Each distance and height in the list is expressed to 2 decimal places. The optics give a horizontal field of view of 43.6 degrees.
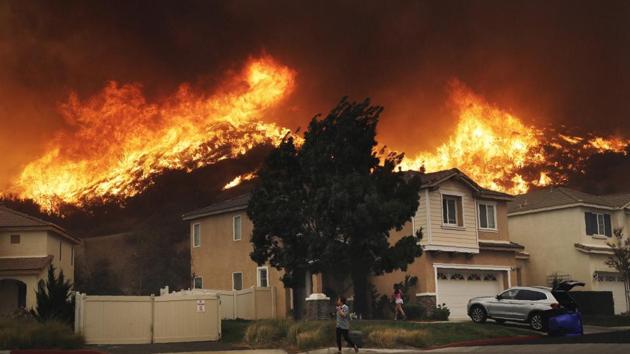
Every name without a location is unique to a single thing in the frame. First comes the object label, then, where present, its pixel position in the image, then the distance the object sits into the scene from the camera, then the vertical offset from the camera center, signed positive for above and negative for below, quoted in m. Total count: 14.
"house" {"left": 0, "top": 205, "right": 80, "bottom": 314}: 43.91 +3.52
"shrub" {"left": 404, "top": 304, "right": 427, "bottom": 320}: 36.91 -0.58
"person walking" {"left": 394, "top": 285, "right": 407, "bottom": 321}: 35.38 -0.14
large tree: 30.78 +3.86
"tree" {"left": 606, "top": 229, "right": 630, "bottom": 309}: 46.12 +2.13
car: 30.28 -0.36
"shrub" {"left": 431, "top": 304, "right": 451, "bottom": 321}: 36.84 -0.72
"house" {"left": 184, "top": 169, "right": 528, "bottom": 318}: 39.00 +2.74
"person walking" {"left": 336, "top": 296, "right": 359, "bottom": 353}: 24.03 -0.63
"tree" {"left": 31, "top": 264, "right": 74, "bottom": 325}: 28.39 +0.25
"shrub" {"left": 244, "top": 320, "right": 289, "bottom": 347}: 28.06 -1.04
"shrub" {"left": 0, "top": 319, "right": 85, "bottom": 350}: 24.09 -0.78
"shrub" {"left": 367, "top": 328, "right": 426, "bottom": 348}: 26.05 -1.27
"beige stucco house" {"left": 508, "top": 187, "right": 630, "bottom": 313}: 49.19 +3.87
